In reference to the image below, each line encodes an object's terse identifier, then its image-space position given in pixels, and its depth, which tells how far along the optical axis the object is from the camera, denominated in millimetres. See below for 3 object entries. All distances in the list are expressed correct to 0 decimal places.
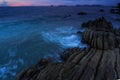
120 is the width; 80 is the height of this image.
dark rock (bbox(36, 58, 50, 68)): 5639
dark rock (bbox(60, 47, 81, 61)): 6307
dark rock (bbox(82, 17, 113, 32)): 11016
